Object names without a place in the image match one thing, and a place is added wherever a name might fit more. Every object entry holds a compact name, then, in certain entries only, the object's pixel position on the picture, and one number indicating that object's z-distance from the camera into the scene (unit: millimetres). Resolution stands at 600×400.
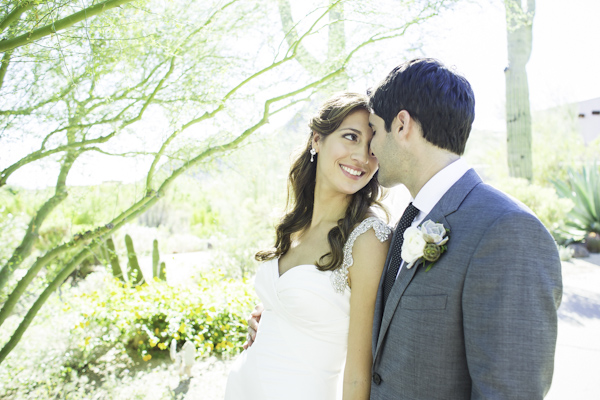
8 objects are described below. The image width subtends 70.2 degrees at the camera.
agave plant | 10211
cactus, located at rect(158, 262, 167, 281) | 7370
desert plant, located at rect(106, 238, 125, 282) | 6957
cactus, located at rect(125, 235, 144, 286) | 7016
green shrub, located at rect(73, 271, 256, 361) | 5039
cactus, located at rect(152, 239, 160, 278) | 7589
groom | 1165
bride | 1882
